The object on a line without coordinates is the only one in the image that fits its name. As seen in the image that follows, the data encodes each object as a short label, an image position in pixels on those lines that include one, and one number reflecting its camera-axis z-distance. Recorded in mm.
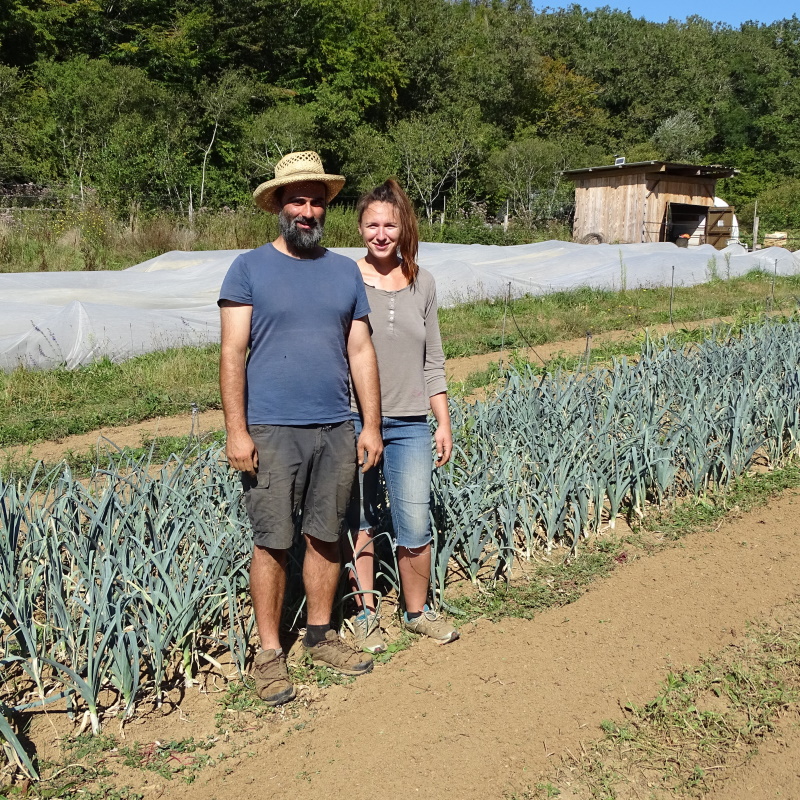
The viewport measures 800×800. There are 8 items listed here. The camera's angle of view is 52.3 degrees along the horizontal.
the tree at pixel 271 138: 21188
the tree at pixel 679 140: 35250
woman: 2416
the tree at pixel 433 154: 23547
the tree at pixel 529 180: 24391
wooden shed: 18688
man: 2180
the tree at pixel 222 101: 22078
